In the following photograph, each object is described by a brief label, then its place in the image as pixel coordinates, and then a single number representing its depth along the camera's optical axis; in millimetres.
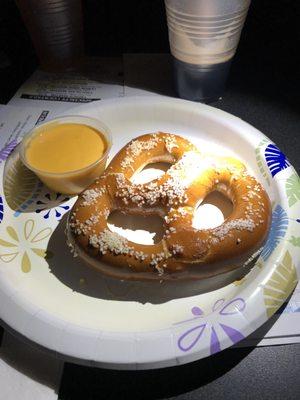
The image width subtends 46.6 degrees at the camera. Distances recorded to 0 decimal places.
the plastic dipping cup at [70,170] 261
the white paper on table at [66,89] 369
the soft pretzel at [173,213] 213
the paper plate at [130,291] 184
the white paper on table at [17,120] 326
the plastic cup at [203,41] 298
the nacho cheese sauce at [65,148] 270
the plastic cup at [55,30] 362
